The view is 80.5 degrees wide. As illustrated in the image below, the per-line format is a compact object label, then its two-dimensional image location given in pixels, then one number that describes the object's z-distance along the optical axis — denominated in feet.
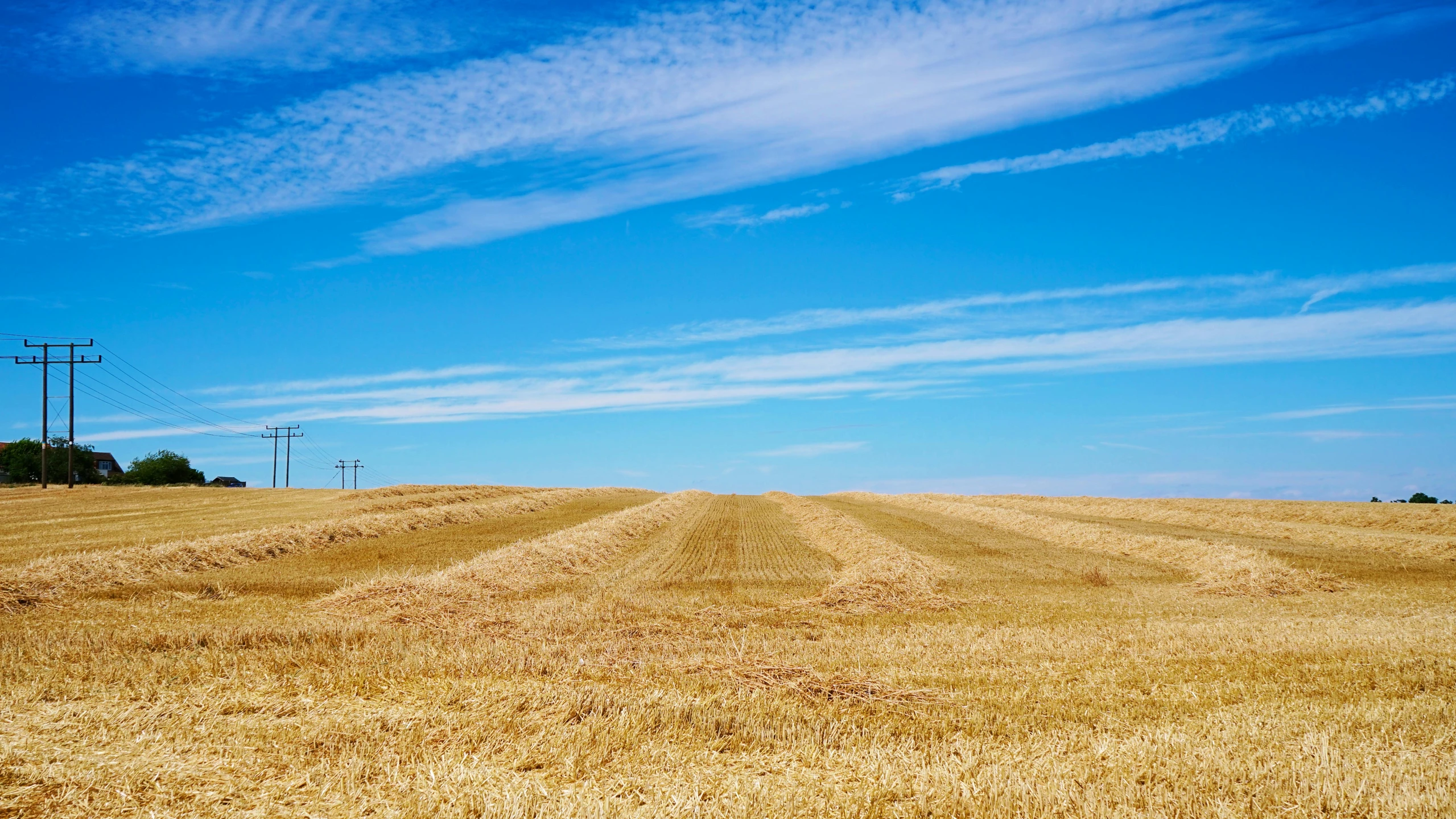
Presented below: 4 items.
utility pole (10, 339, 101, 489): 184.55
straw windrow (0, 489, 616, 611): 52.03
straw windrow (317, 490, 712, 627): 44.50
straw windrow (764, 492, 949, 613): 49.65
